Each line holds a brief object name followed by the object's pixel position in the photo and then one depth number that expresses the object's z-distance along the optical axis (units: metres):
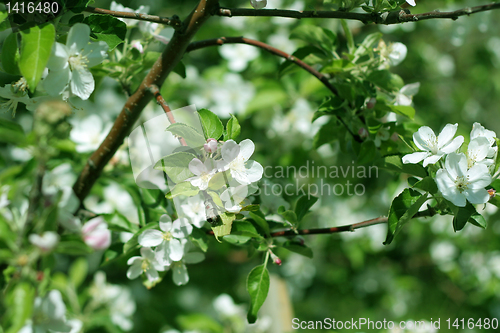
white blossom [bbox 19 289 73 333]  1.10
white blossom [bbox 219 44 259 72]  1.84
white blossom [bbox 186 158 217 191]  1.07
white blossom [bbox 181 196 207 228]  1.12
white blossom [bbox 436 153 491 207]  1.07
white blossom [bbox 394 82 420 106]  1.18
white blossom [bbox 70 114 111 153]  1.29
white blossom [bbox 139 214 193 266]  1.12
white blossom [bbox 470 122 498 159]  1.10
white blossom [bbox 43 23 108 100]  1.08
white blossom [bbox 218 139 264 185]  1.07
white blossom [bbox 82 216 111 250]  1.10
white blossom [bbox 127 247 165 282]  1.13
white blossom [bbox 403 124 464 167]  1.09
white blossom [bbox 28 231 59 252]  1.06
